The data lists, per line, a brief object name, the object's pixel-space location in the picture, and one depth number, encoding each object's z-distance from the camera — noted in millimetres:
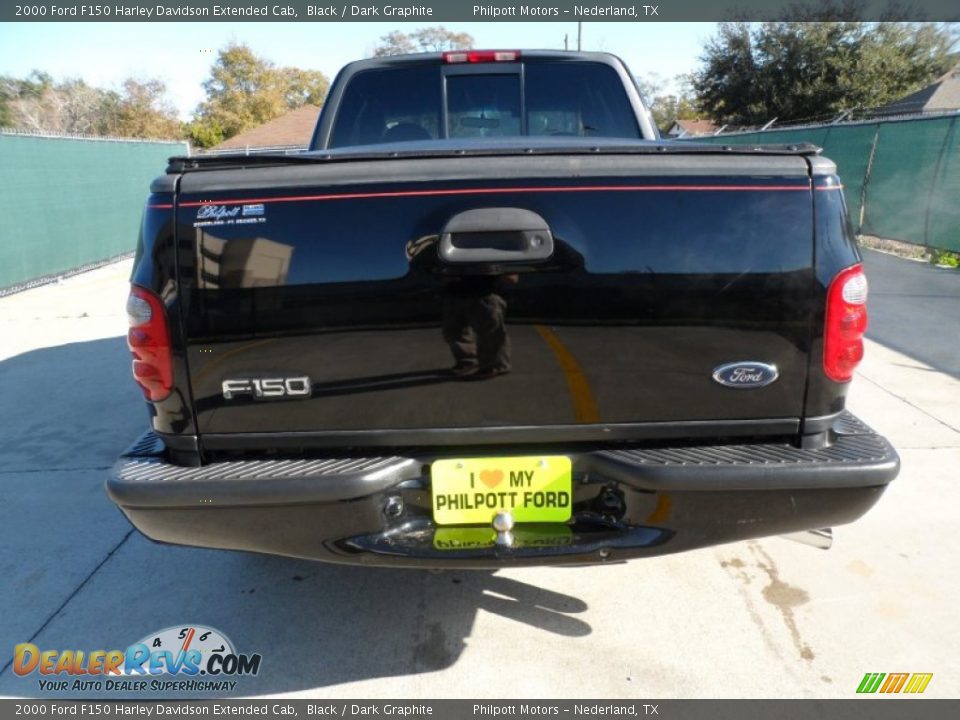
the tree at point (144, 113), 43375
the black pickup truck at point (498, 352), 2035
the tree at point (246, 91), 48406
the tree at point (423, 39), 59469
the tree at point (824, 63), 31656
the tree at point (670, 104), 59219
